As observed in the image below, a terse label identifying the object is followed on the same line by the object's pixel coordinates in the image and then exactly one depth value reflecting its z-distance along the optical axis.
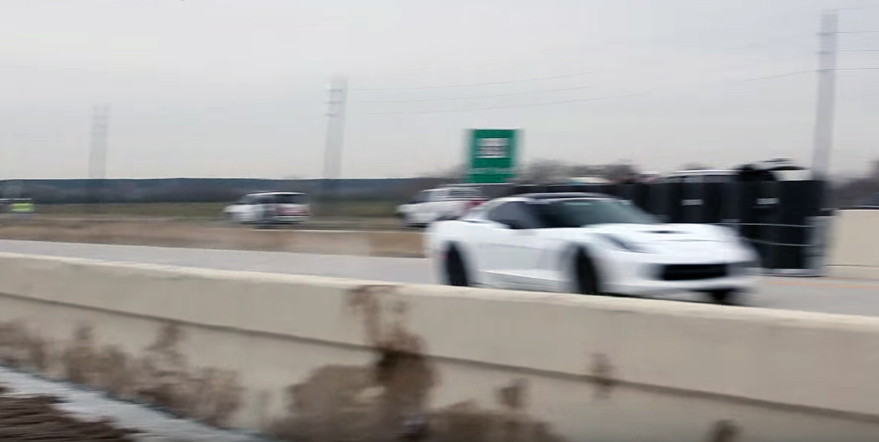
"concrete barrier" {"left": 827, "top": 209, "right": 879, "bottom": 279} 19.75
